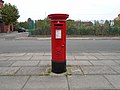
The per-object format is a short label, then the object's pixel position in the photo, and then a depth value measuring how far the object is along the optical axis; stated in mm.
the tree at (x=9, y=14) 21295
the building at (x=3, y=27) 22290
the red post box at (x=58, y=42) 3299
